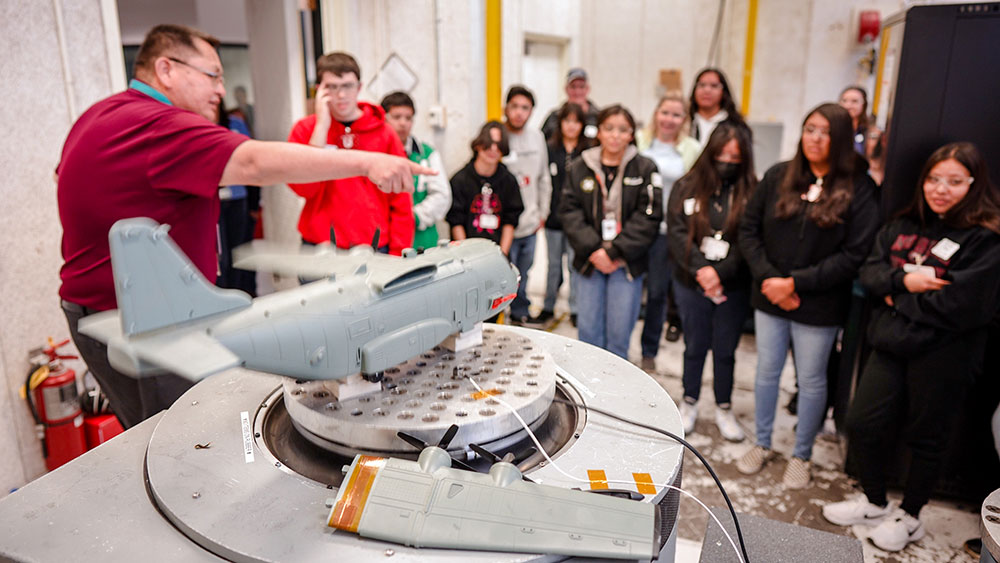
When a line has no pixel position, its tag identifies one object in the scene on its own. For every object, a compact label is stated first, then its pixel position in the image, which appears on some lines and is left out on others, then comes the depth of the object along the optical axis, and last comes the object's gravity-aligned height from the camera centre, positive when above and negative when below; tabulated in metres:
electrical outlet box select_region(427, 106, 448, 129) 4.07 +0.00
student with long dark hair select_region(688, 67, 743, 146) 3.88 +0.10
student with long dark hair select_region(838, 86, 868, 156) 4.30 +0.07
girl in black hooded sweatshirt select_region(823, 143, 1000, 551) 2.13 -0.70
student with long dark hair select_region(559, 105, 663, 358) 3.15 -0.52
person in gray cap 4.90 +0.14
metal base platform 0.88 -0.56
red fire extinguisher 2.45 -1.09
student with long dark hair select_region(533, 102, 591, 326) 4.26 -0.35
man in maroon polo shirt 1.30 -0.11
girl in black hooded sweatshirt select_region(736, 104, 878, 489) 2.50 -0.54
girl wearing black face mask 2.91 -0.62
